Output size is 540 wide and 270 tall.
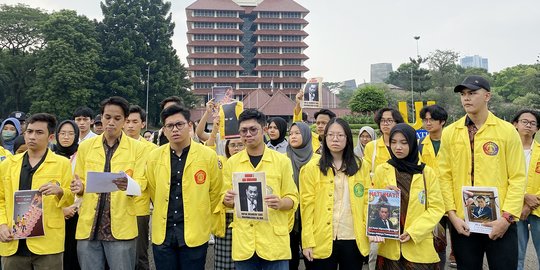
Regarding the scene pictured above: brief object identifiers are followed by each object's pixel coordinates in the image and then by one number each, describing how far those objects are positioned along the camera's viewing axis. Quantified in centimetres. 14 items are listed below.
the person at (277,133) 461
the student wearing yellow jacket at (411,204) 312
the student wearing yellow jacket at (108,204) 323
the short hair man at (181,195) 311
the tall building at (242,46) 6350
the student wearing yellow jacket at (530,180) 400
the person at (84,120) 540
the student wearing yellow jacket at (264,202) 296
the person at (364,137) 574
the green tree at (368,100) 3928
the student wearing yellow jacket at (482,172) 307
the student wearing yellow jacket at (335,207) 316
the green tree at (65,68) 3297
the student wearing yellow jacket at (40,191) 316
